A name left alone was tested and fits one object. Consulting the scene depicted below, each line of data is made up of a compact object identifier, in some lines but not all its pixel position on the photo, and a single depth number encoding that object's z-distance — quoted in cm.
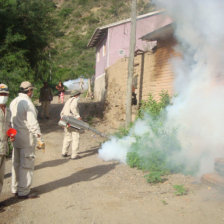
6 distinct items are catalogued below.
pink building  1928
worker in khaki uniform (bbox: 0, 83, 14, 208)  443
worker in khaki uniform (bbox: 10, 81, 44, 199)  481
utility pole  1033
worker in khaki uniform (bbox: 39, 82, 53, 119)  1409
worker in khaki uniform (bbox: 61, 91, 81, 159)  791
